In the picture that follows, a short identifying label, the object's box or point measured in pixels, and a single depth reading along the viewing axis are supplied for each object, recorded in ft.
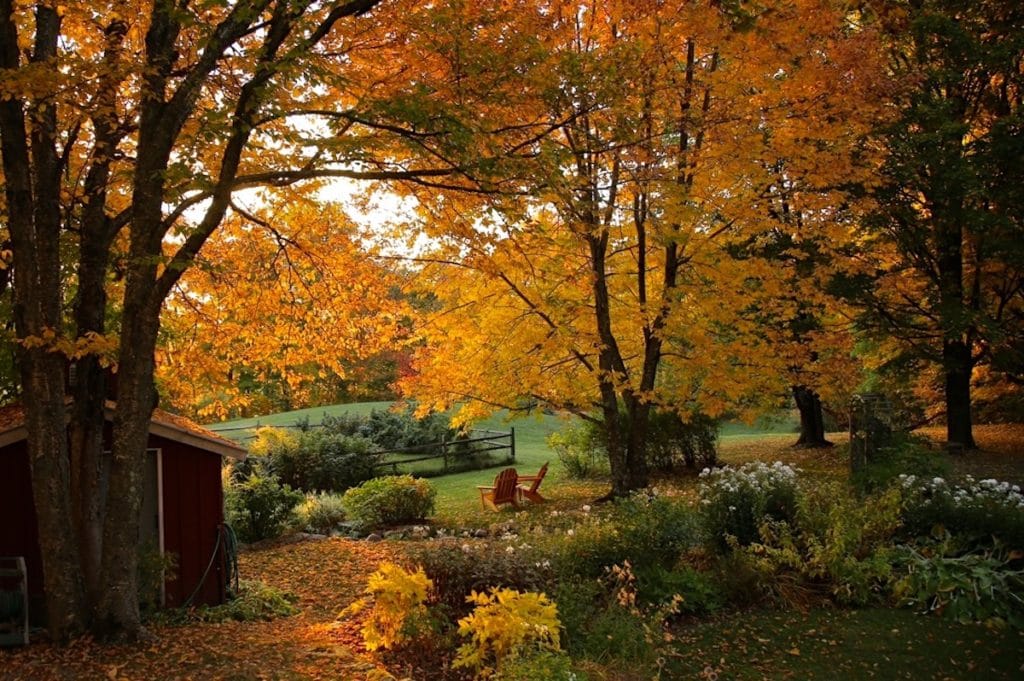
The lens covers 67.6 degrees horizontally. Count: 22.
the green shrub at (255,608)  27.99
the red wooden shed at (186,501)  29.22
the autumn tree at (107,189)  21.24
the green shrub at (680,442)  58.29
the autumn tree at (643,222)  31.53
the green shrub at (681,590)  25.38
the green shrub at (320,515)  47.96
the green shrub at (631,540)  25.80
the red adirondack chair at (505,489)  49.57
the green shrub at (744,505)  29.43
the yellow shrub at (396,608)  20.52
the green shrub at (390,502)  46.93
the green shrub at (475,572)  23.08
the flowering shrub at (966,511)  27.68
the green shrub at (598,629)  19.65
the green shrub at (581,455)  64.90
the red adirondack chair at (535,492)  51.01
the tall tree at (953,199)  43.45
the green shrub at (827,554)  26.63
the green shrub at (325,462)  61.11
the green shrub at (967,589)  24.97
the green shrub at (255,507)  43.68
